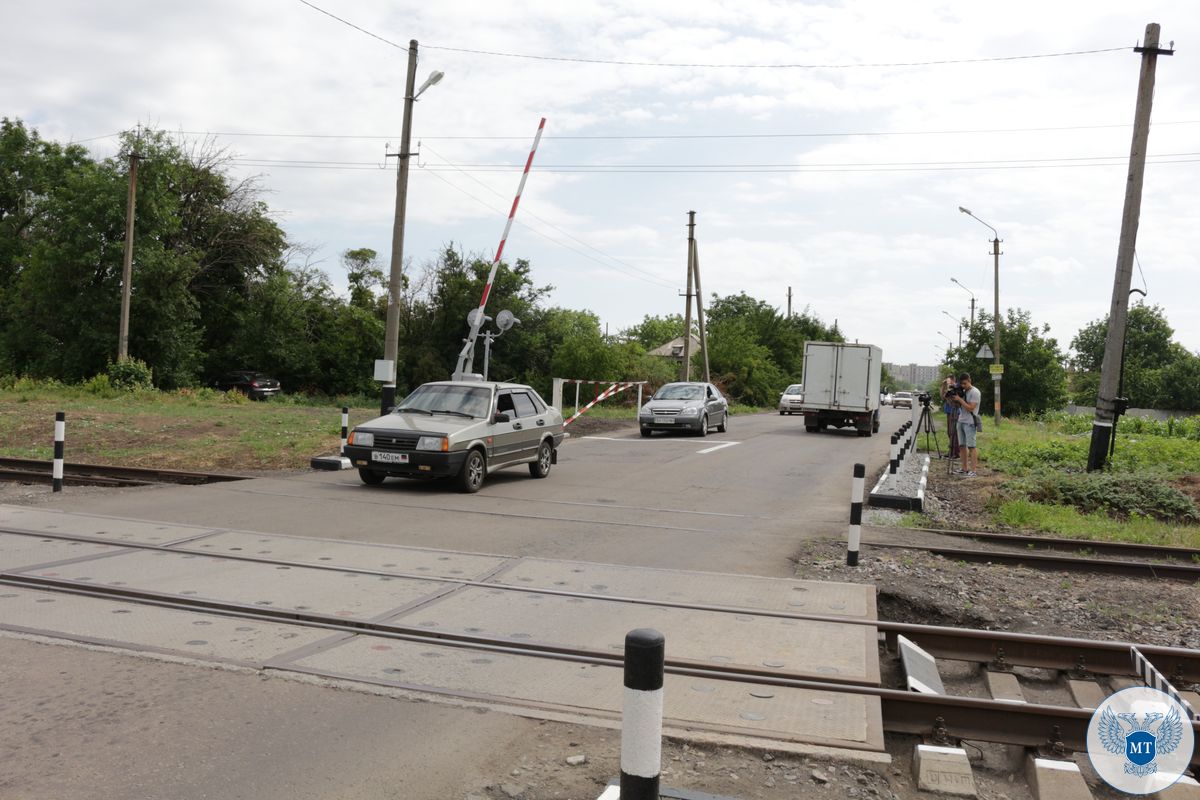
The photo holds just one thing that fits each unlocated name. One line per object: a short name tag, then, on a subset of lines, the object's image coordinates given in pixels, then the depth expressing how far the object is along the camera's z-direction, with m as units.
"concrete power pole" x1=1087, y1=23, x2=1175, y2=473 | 15.85
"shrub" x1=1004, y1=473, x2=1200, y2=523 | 12.59
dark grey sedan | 25.50
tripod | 21.35
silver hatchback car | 12.51
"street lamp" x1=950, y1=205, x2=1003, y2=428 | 36.69
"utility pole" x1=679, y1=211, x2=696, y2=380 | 43.47
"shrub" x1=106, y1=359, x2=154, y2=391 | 33.22
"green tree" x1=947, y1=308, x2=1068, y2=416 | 44.19
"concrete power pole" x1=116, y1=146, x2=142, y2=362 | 33.88
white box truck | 28.62
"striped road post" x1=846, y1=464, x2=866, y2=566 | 8.41
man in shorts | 16.06
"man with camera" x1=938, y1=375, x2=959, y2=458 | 16.41
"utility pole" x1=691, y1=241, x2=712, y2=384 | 43.97
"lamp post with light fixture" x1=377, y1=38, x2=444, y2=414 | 18.47
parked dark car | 41.34
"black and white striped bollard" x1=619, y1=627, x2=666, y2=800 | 3.03
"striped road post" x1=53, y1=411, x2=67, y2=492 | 11.74
